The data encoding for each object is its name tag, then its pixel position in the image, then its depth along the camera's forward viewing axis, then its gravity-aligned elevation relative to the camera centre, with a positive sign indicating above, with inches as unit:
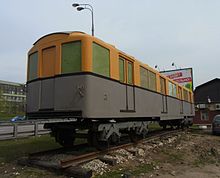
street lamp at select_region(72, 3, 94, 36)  411.7 +227.8
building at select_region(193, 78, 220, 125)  994.0 +18.5
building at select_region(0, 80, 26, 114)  1605.6 +103.1
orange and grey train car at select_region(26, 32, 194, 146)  192.5 +22.0
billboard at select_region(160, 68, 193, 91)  1010.6 +166.6
